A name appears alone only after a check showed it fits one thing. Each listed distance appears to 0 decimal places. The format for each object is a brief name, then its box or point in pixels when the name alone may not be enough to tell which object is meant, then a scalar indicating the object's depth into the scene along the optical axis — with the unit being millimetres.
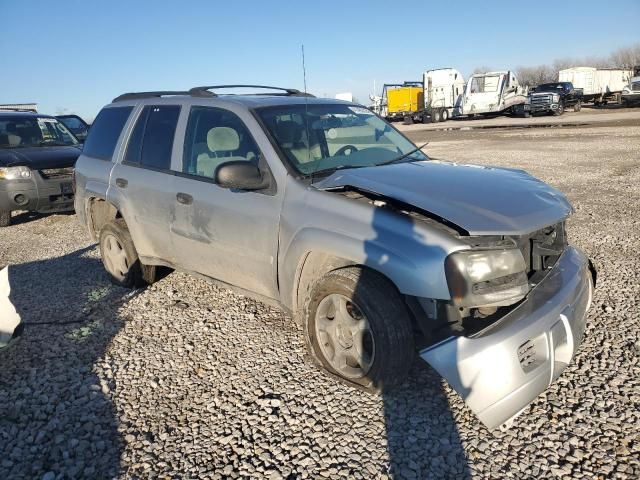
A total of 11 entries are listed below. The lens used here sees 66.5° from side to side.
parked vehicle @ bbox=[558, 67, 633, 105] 40375
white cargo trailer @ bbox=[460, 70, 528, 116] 31656
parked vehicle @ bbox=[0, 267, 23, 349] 3527
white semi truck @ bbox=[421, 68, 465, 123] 34688
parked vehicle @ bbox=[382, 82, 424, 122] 37406
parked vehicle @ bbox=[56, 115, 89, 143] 16328
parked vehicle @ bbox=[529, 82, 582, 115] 31734
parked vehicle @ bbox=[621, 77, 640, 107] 35438
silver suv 2502
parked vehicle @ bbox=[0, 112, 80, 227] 7754
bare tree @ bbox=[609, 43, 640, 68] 95250
